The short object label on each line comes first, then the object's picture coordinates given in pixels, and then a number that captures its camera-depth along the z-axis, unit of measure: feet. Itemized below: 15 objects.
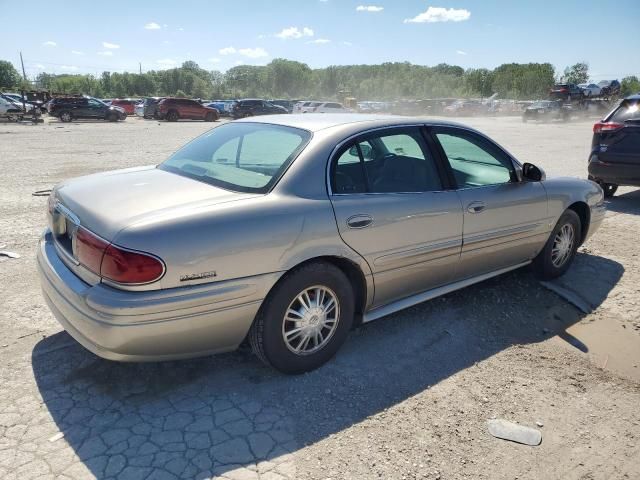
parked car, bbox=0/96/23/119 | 90.68
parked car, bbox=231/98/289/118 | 112.47
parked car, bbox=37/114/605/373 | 8.23
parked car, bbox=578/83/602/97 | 127.13
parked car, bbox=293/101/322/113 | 113.19
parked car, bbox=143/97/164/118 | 112.98
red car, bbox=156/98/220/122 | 109.70
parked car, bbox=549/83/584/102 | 124.06
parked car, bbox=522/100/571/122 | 115.29
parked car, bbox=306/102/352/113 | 108.27
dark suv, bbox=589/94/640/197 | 24.56
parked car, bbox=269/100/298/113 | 130.52
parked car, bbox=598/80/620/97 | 137.56
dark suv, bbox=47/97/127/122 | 100.27
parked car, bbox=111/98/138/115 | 146.82
